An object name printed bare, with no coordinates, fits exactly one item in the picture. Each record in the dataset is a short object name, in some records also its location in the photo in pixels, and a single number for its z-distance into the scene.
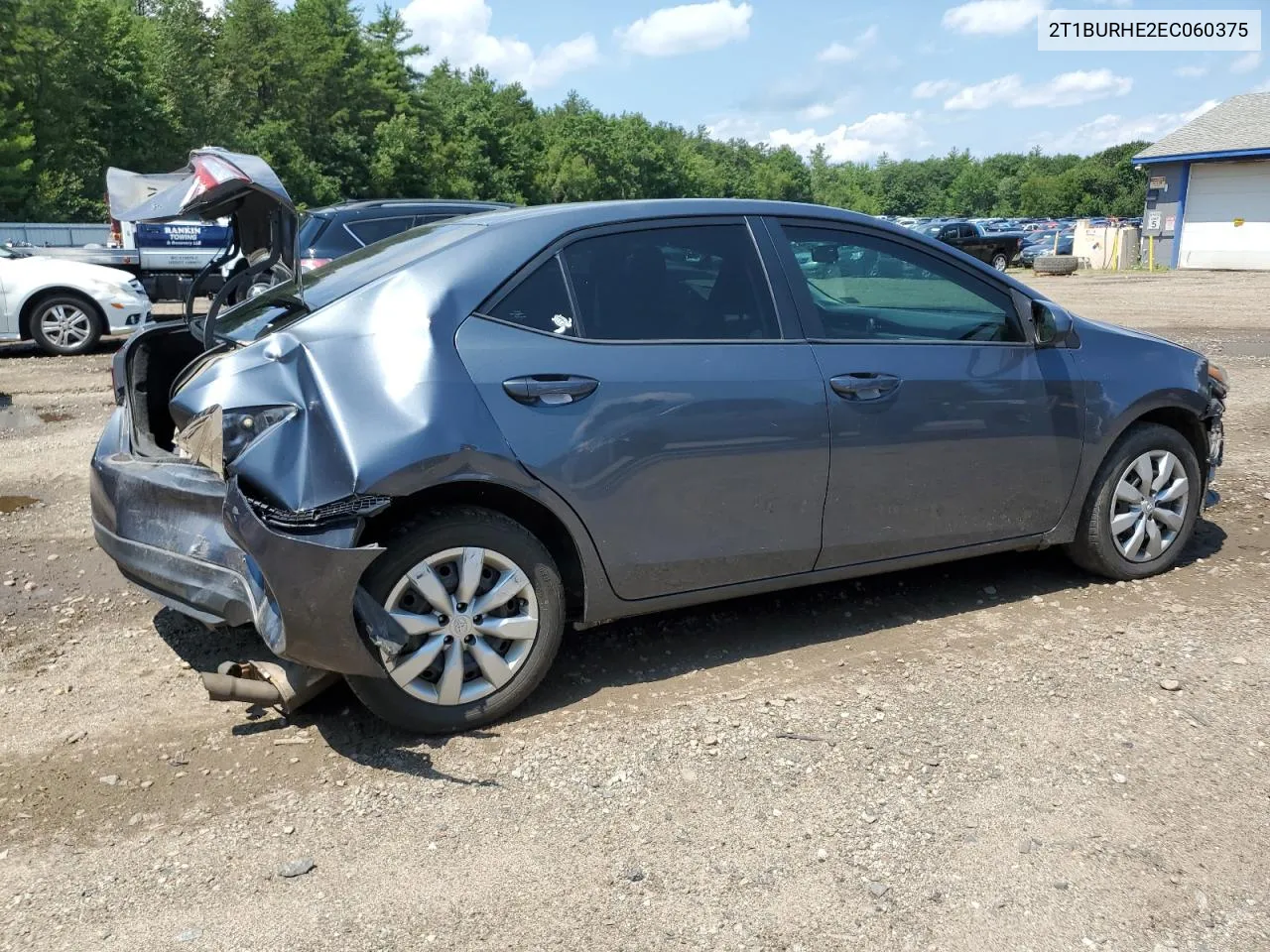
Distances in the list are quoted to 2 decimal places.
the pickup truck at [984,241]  35.28
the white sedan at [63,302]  12.16
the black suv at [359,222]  9.85
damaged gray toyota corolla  3.37
